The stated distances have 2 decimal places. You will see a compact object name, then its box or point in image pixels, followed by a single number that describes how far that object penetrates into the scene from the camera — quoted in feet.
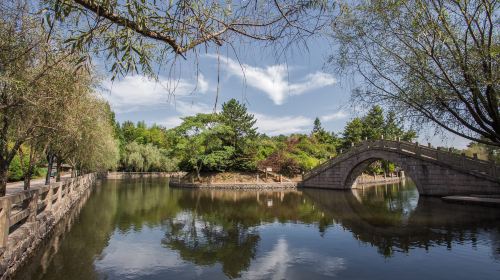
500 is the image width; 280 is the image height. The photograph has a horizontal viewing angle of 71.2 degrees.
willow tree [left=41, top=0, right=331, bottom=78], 9.46
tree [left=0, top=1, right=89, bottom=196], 29.99
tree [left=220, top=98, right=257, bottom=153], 142.60
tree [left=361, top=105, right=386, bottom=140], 164.66
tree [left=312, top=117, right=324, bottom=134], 285.06
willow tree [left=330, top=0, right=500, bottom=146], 19.17
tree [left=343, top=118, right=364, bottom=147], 173.71
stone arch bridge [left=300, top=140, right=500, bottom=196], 74.18
